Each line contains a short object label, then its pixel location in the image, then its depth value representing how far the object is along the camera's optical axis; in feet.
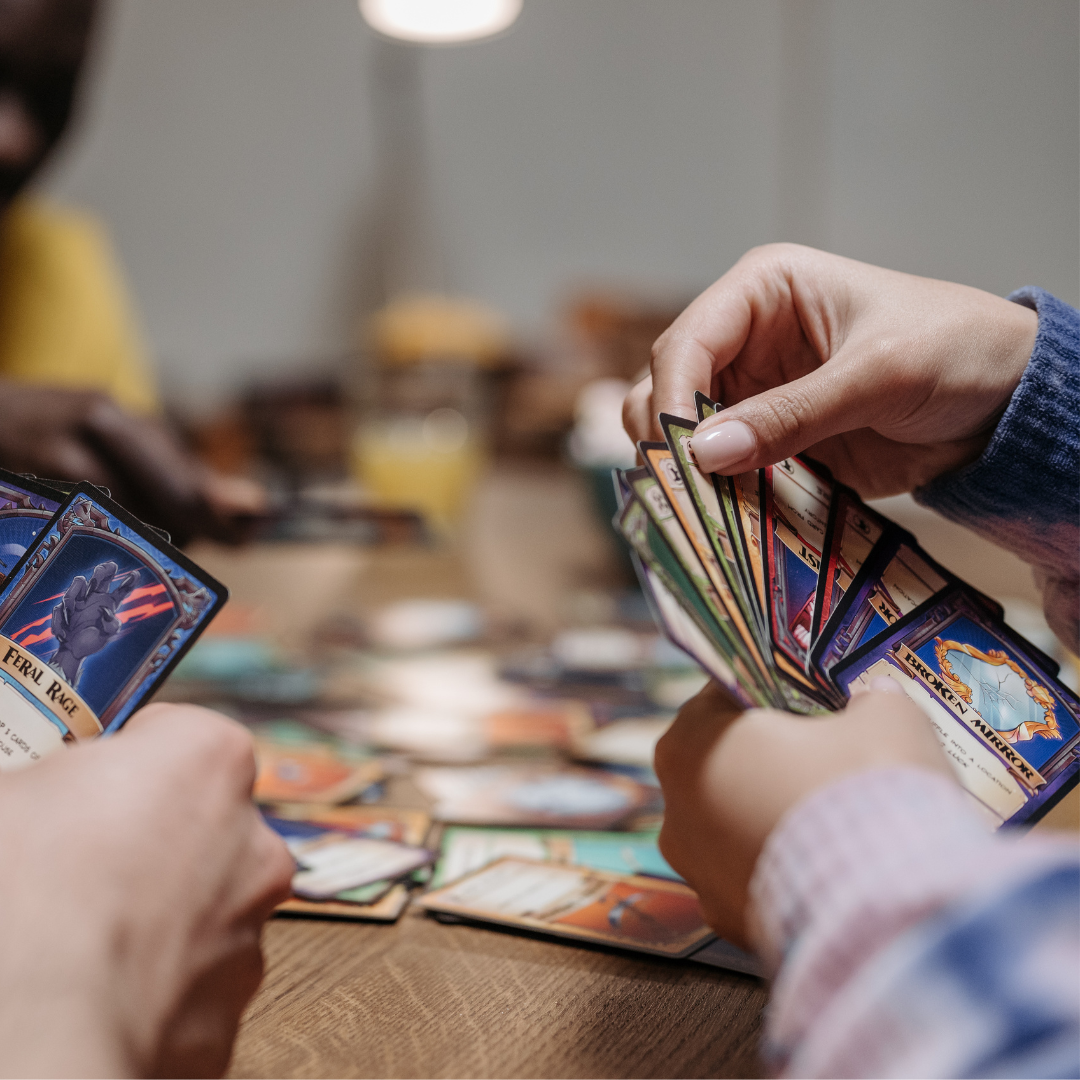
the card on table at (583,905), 1.58
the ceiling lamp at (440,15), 7.95
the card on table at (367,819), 1.99
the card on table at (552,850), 1.86
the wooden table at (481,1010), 1.26
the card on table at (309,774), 2.20
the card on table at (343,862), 1.75
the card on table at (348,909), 1.67
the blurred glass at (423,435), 5.65
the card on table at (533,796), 2.11
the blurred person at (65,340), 3.48
